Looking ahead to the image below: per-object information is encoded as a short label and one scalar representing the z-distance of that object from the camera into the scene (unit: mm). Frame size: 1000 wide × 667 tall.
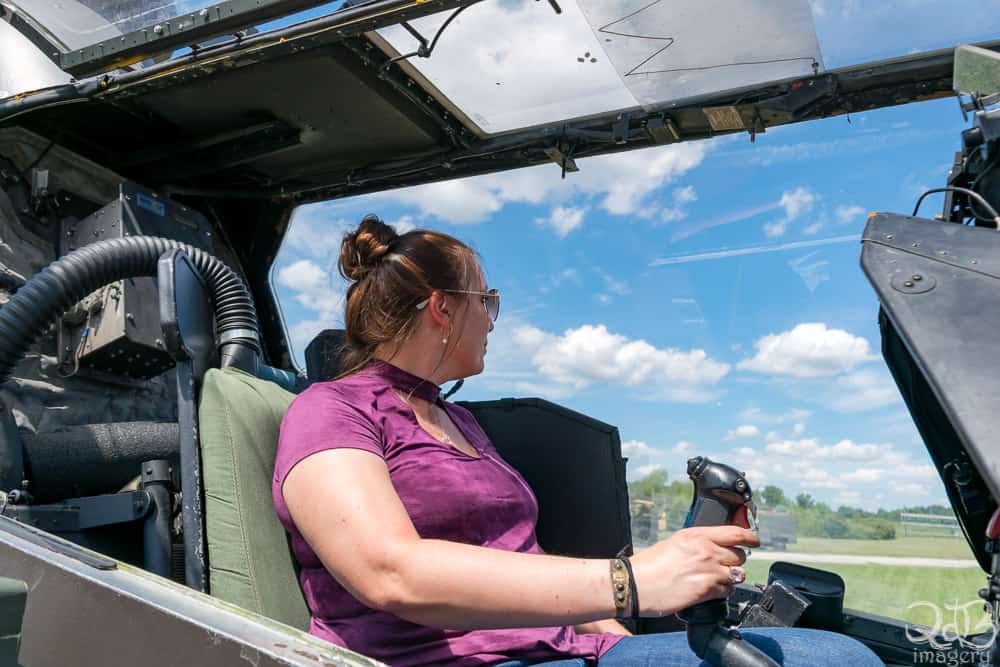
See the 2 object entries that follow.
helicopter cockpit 997
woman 1010
